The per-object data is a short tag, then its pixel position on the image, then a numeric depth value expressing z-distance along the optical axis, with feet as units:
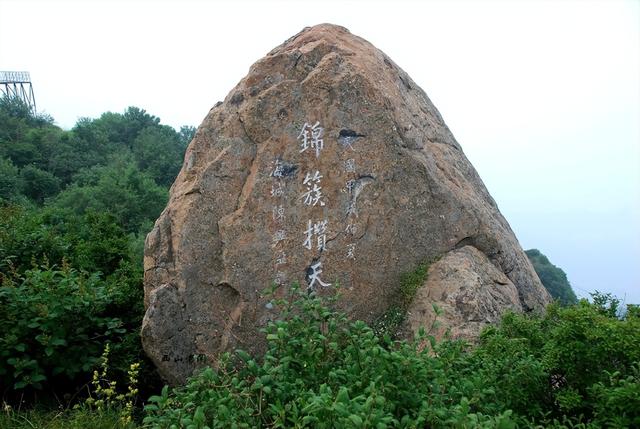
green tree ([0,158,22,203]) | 51.62
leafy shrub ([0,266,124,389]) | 15.94
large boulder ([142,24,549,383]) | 16.92
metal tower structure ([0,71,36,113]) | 88.99
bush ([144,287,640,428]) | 8.78
